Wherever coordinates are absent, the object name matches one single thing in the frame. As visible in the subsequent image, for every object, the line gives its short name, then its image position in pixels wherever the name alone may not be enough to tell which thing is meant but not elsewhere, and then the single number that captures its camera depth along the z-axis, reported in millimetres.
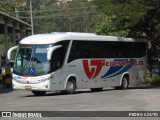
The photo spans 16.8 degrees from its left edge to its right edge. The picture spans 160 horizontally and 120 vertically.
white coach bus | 25219
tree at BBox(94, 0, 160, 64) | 31234
